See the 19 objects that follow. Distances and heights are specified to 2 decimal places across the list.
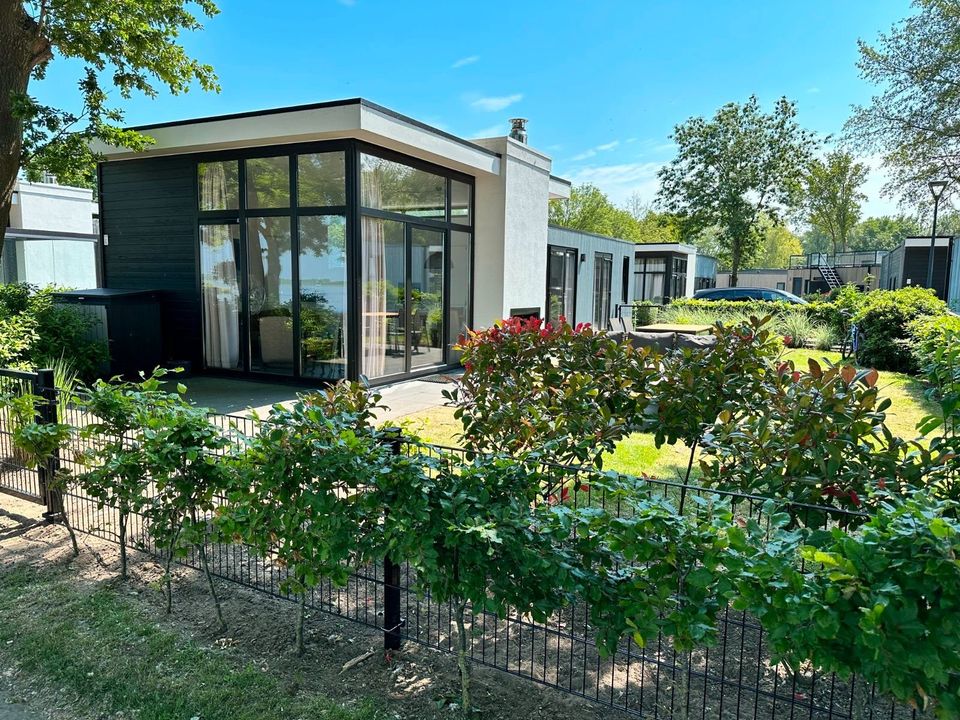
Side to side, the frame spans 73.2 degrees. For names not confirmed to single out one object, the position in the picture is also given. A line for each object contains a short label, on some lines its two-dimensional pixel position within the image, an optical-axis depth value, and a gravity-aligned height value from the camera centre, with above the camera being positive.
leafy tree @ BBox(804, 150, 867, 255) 37.94 +6.95
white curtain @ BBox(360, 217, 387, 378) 8.48 -0.01
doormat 9.50 -1.17
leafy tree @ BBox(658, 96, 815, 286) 28.94 +6.30
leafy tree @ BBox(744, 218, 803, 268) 65.56 +6.12
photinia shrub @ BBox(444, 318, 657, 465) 3.34 -0.50
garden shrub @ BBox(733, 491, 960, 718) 1.55 -0.75
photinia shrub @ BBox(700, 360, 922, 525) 2.49 -0.58
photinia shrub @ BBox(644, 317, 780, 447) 3.56 -0.43
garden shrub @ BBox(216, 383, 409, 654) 2.42 -0.76
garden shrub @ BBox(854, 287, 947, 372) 10.99 -0.36
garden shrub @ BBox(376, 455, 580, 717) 2.13 -0.80
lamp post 17.75 +3.37
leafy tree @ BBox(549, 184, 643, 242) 35.75 +4.99
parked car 22.69 +0.39
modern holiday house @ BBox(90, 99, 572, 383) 8.20 +0.91
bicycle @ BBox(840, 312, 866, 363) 12.04 -0.62
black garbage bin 8.45 -0.37
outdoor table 11.48 -0.45
